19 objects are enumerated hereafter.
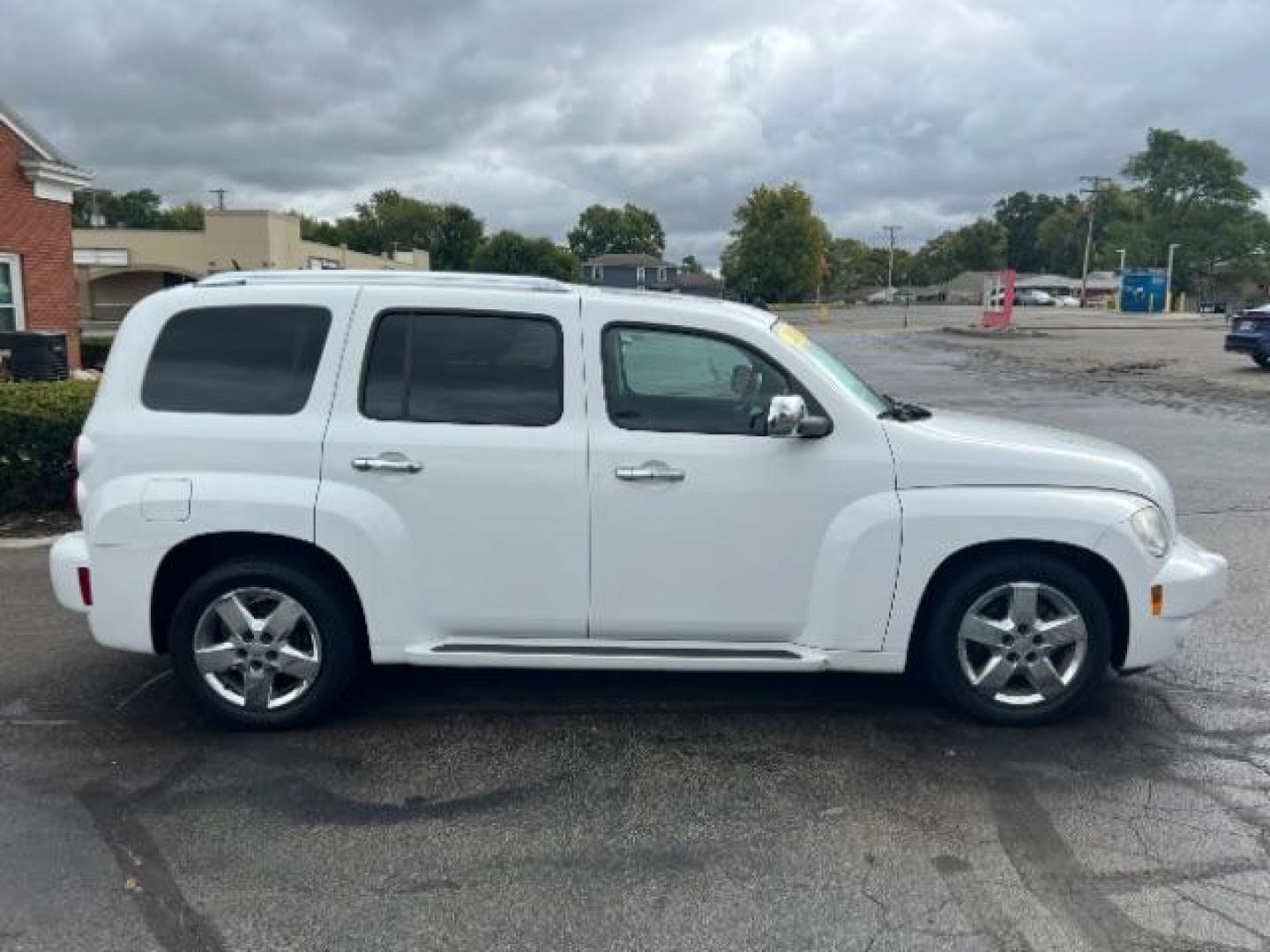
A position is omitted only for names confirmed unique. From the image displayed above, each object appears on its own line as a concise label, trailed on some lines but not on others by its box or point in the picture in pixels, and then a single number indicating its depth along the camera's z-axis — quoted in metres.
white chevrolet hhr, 4.15
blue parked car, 23.23
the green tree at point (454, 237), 101.19
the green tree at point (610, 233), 136.38
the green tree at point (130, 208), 109.50
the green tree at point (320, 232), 99.31
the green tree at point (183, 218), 103.88
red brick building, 17.83
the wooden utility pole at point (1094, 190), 94.94
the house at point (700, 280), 83.39
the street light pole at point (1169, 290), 80.88
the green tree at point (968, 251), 148.62
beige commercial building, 49.34
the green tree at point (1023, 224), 152.25
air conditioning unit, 15.42
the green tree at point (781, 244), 103.75
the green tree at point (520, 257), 76.19
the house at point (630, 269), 85.94
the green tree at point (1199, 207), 96.69
